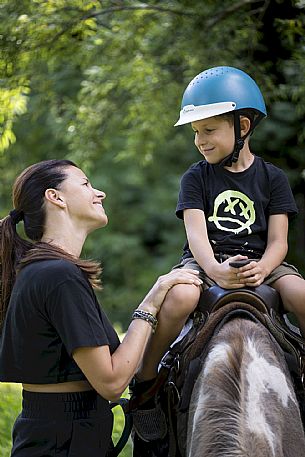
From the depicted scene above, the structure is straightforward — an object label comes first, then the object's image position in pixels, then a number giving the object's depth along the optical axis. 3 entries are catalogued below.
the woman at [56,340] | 7.55
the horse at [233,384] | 7.14
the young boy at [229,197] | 9.23
